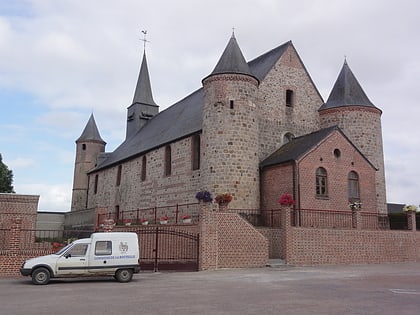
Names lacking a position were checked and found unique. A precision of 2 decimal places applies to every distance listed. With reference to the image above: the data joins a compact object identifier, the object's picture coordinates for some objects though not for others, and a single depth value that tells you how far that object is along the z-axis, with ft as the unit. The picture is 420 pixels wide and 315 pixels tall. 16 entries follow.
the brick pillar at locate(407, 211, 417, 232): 75.61
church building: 78.48
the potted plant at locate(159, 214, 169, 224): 70.47
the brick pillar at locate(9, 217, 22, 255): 51.72
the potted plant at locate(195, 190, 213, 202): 60.08
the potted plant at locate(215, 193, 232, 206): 61.77
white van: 43.96
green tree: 132.87
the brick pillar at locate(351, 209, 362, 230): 70.08
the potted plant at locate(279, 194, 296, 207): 64.72
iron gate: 58.80
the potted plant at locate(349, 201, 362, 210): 71.82
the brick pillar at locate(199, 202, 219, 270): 57.52
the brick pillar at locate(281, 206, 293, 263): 63.10
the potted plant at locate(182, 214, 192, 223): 65.10
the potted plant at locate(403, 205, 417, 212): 76.22
